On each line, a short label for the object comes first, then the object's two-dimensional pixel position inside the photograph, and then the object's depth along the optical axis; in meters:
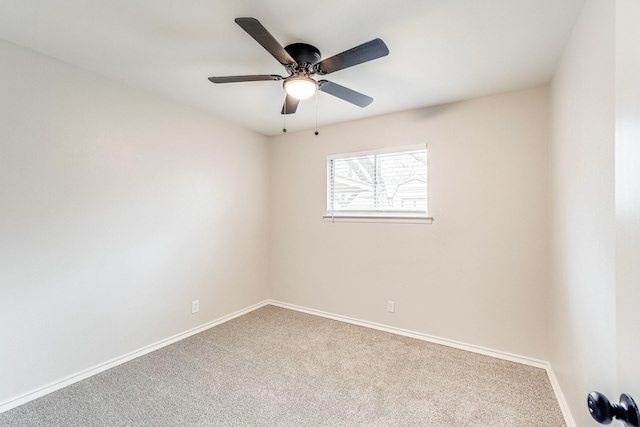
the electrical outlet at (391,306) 3.00
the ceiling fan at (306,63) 1.42
